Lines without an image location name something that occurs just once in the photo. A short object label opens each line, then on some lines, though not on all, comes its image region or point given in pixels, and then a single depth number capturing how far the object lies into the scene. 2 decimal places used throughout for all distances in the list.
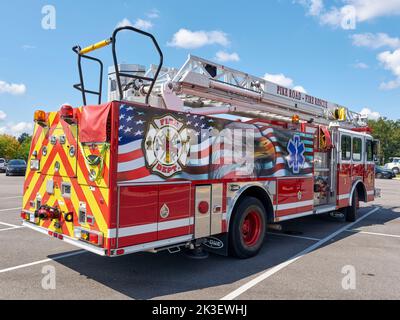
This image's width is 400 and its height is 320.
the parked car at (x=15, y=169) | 29.58
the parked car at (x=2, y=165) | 38.94
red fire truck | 4.18
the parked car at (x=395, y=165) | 41.47
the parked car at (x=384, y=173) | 35.19
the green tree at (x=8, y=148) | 74.94
